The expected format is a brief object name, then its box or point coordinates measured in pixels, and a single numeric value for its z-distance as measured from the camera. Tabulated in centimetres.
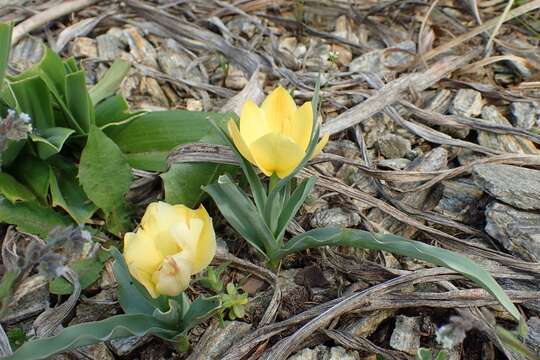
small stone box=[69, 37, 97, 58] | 68
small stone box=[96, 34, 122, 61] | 68
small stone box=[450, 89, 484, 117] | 61
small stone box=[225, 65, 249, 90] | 66
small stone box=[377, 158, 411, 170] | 57
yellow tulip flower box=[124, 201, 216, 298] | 40
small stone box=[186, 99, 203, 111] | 63
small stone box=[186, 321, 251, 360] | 46
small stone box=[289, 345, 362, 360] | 45
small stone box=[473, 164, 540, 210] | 51
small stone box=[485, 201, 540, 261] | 49
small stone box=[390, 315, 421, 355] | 46
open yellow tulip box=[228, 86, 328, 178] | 44
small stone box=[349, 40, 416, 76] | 67
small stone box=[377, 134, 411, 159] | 58
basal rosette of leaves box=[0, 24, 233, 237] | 52
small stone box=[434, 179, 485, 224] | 53
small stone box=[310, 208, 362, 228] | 53
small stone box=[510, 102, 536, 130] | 60
